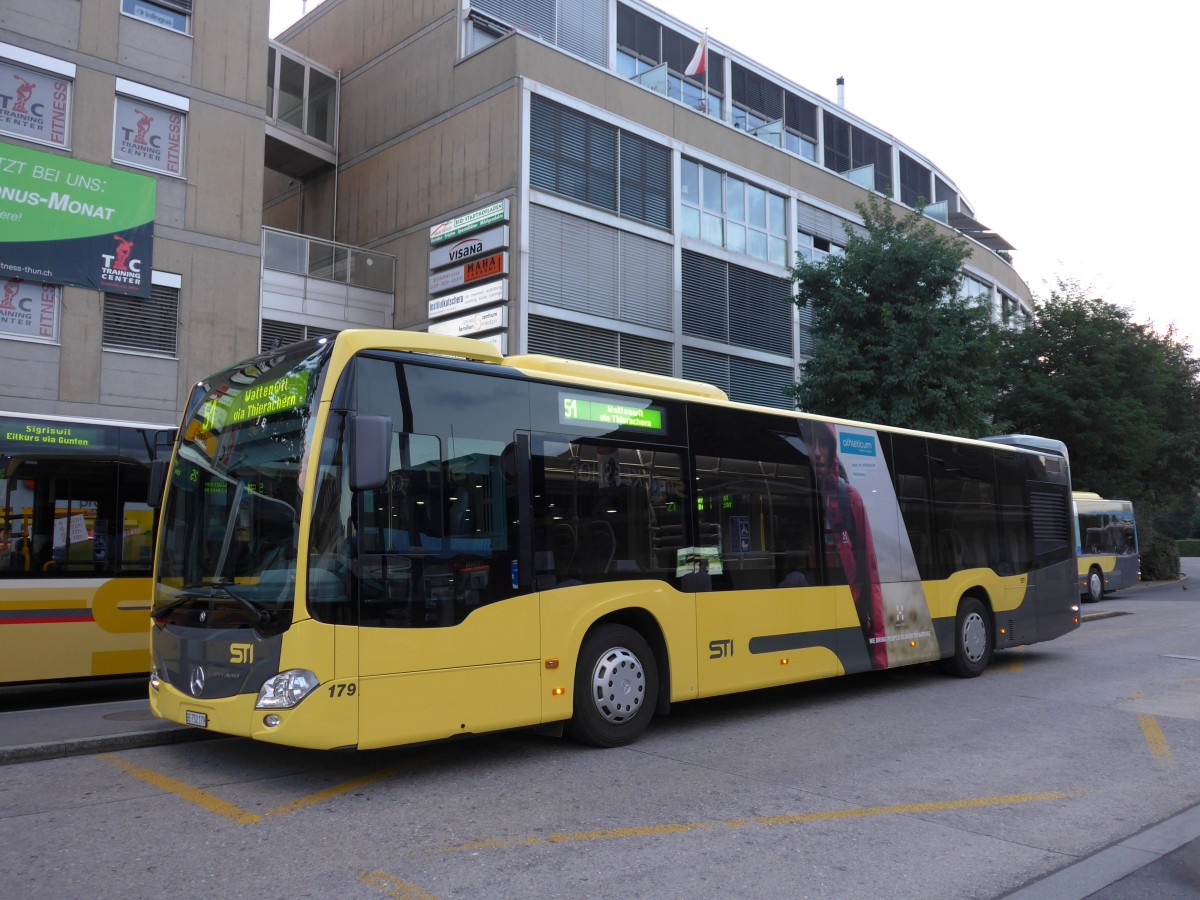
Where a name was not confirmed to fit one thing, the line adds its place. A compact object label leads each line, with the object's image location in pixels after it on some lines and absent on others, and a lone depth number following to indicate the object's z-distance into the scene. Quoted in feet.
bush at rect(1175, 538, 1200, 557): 263.90
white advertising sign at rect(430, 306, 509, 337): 68.18
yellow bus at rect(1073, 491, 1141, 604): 91.76
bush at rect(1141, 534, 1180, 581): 124.06
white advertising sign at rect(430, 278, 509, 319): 68.44
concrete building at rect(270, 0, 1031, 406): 70.28
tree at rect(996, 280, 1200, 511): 98.78
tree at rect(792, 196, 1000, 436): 70.44
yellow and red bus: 31.04
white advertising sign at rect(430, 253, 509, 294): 68.49
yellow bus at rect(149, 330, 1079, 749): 20.45
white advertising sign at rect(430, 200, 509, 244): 68.74
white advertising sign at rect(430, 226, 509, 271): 68.69
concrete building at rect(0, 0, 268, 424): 57.47
